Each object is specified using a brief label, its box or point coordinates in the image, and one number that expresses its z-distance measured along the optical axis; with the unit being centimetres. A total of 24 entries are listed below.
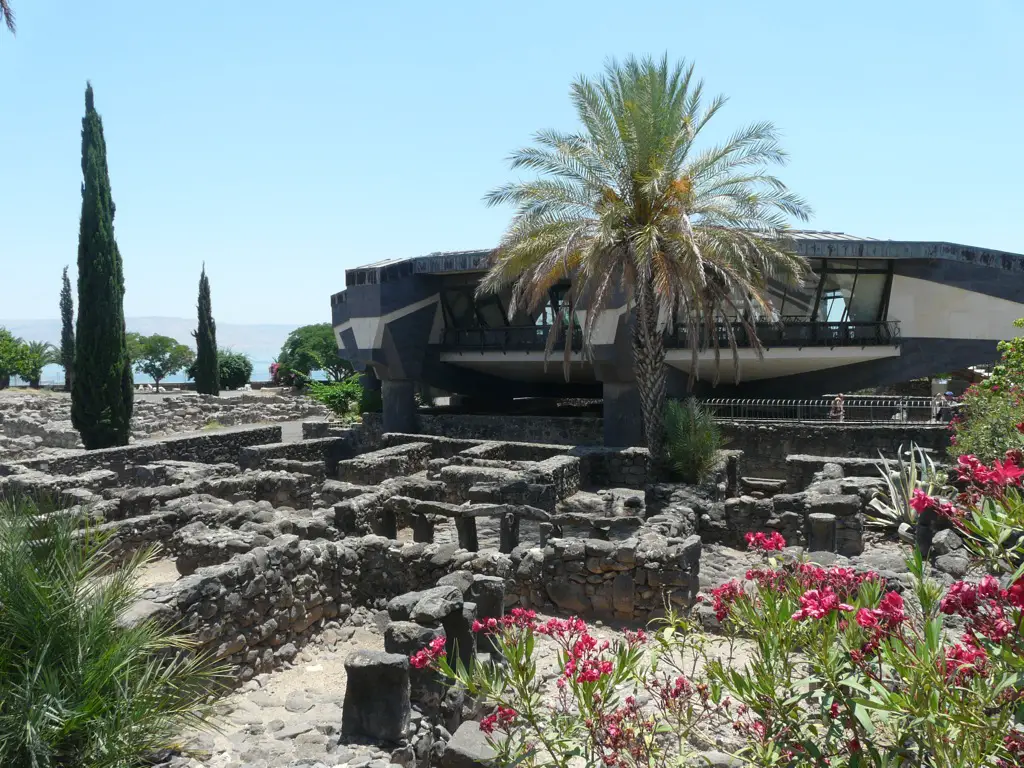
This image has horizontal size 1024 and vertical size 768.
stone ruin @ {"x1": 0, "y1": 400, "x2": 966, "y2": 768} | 565
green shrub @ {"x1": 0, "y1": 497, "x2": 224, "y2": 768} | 408
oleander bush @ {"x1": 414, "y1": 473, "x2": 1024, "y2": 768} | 306
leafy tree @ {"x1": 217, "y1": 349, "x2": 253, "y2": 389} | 5325
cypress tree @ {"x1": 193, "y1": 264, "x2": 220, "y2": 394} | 4384
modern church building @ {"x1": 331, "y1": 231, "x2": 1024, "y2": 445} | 2266
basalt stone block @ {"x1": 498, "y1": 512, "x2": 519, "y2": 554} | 1057
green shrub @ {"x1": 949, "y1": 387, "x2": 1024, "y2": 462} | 1102
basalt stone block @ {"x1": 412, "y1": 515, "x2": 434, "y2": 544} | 1165
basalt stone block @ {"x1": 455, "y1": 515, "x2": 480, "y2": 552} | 1073
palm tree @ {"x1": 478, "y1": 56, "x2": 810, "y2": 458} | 1579
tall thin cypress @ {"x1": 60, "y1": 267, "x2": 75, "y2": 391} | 4838
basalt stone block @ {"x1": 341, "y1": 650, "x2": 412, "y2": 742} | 526
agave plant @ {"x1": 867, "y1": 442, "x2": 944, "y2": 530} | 1145
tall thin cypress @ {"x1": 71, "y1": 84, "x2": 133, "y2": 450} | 2336
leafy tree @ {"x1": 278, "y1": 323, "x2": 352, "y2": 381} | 5672
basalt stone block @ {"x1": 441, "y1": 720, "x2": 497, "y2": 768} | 475
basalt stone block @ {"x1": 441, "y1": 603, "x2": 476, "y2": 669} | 636
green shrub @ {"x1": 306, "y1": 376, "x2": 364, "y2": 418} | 3388
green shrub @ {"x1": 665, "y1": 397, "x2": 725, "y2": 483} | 1527
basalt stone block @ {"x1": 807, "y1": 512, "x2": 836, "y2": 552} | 1070
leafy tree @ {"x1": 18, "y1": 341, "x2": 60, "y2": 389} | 5041
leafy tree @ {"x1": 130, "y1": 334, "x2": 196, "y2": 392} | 6862
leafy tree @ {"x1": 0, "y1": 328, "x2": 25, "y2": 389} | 4872
